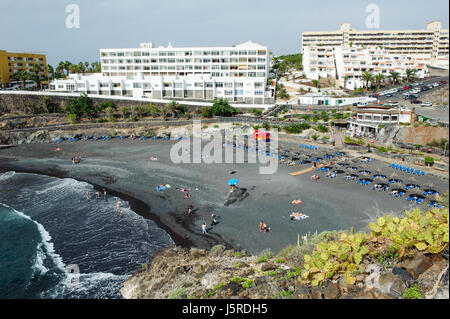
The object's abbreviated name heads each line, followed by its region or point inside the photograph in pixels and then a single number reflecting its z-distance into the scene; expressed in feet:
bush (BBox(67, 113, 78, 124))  230.19
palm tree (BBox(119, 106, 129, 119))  234.58
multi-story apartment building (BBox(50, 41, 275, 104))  255.70
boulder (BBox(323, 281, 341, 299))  38.06
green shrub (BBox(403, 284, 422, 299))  33.83
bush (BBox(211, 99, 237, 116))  221.66
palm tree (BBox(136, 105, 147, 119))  237.68
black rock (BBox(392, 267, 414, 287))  36.15
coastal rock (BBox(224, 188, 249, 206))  102.32
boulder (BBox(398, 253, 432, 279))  36.78
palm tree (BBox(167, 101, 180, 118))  228.22
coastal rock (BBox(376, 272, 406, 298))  35.45
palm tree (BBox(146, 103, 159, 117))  233.55
